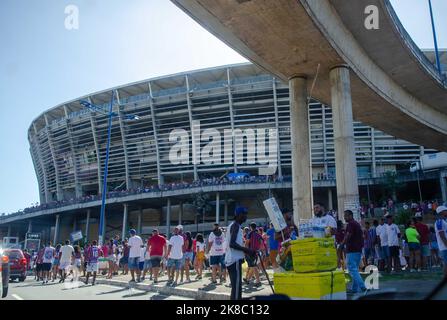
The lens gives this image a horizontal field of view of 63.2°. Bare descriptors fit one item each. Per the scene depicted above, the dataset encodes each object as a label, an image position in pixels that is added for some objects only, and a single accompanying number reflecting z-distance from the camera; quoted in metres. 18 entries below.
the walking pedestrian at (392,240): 11.57
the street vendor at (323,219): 9.38
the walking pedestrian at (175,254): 11.71
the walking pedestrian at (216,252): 11.09
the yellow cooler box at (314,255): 5.30
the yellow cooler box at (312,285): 4.93
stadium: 47.53
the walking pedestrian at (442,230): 8.38
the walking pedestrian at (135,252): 13.16
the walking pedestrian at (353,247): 7.15
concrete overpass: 11.94
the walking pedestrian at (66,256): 16.67
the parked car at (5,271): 9.35
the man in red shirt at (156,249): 12.12
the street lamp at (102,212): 20.39
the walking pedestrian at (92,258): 14.67
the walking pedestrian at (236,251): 5.72
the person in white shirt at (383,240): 11.80
